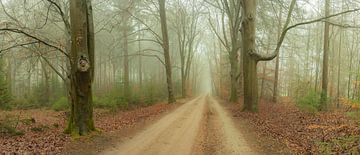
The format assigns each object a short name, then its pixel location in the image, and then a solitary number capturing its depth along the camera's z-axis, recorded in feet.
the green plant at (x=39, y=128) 37.80
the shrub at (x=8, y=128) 33.58
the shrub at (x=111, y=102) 64.28
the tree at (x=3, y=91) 55.25
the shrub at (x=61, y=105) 65.77
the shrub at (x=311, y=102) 48.47
